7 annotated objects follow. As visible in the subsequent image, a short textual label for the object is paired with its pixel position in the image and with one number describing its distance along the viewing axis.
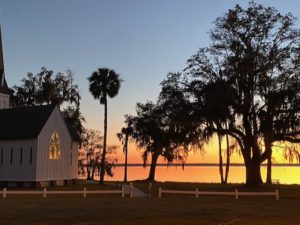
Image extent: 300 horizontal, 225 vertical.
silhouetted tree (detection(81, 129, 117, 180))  60.43
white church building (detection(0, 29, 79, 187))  32.29
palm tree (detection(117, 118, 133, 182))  50.16
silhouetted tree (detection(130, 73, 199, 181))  30.53
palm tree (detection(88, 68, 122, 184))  41.05
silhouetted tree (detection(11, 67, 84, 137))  51.42
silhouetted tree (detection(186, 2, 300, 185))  28.83
